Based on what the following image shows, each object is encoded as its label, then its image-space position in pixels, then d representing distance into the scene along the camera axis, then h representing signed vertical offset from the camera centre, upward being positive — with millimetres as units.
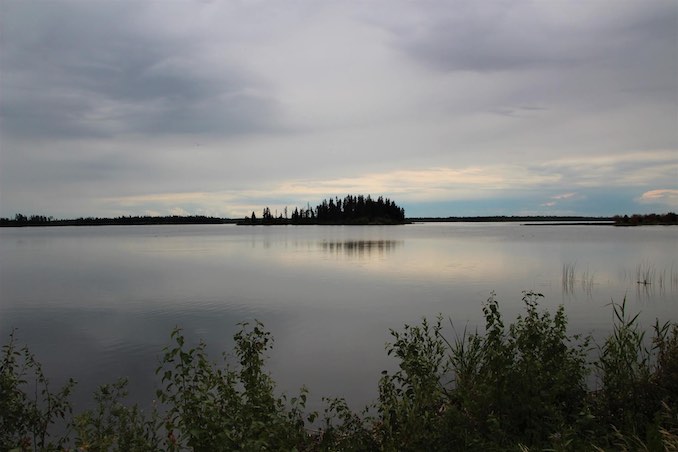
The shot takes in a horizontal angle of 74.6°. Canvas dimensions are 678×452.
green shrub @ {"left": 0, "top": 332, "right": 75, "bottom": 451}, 9211 -4209
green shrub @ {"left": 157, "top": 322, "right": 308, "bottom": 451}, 7305 -3510
